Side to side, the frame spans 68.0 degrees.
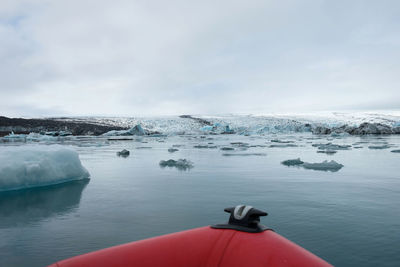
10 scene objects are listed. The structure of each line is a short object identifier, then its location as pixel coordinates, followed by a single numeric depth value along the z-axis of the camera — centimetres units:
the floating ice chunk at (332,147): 1147
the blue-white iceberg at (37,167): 455
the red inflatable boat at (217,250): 134
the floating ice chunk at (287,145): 1442
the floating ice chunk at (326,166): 643
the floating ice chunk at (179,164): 714
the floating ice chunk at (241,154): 975
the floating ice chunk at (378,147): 1098
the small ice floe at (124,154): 994
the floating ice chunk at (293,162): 707
